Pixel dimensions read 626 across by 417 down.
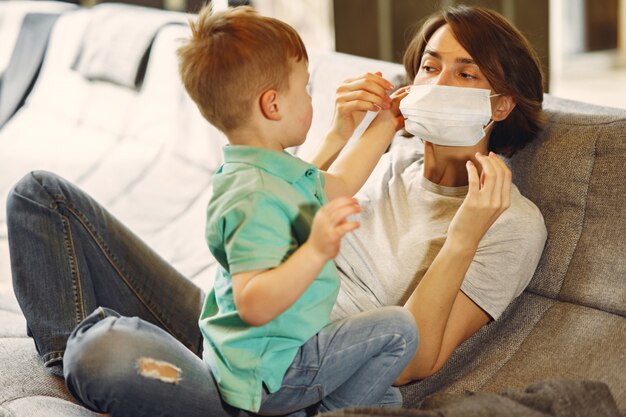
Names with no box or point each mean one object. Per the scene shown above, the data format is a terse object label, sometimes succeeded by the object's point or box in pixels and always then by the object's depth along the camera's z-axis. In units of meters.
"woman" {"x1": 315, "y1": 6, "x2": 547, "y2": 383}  2.51
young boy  2.25
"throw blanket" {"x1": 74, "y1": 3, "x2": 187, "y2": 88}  4.32
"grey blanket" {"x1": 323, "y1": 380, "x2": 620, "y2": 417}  2.29
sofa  2.57
